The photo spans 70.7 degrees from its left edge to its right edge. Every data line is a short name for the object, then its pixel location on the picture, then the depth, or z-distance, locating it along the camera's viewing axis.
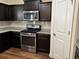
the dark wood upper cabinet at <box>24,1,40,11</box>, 2.52
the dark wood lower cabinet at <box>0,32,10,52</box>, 2.42
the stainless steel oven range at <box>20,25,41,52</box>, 2.49
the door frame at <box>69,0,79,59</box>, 1.06
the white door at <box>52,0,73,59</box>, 1.64
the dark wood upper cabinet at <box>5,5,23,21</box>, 2.81
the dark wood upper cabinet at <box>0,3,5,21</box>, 2.57
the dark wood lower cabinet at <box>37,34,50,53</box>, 2.38
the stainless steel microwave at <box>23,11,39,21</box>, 2.53
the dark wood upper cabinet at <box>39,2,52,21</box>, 2.44
